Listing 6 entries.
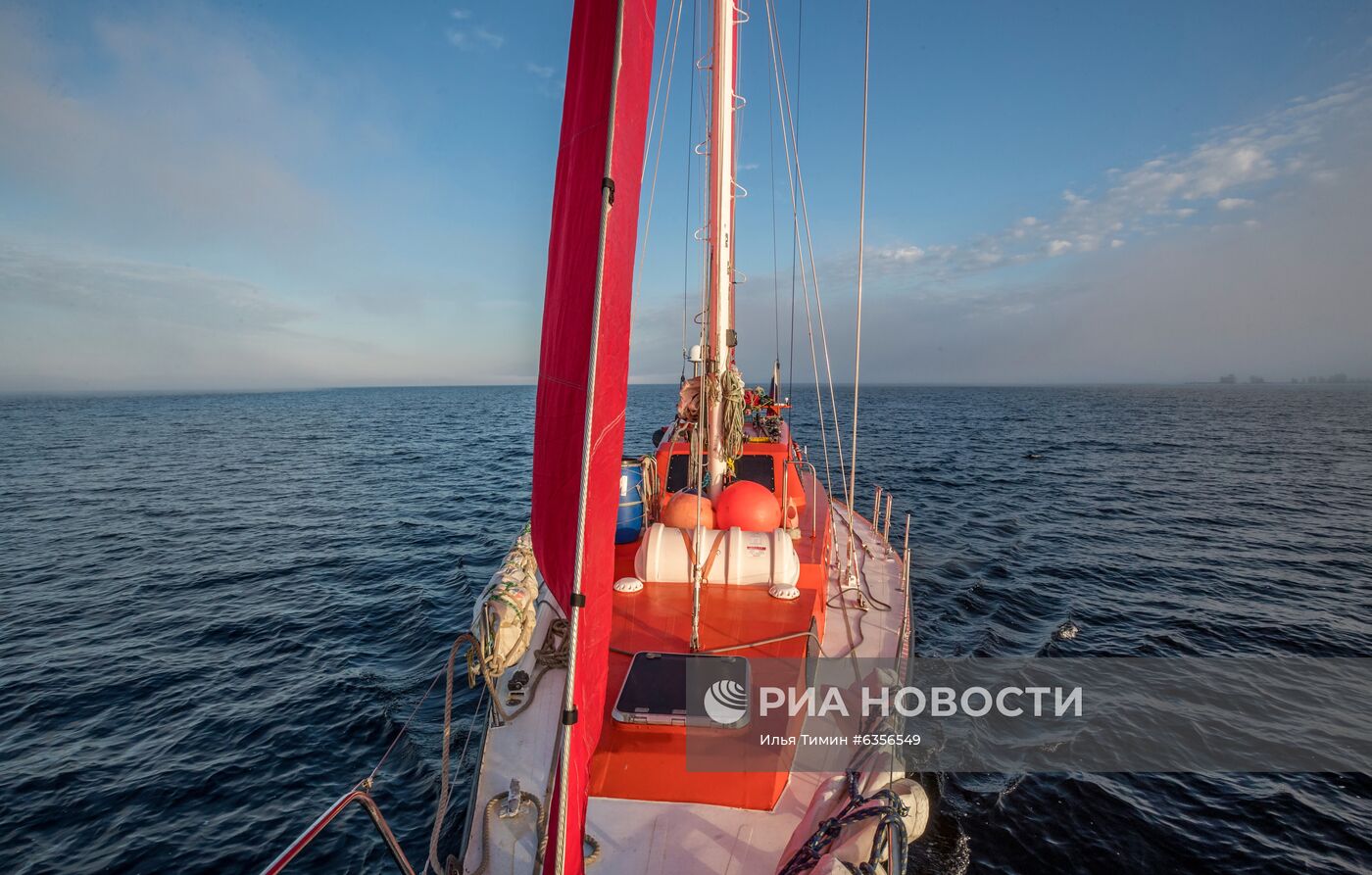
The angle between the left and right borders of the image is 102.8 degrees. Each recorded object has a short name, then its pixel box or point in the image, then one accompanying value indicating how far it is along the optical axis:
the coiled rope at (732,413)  8.01
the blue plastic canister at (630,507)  8.61
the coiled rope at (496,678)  4.16
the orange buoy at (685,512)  7.79
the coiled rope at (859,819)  3.25
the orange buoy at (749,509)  7.85
